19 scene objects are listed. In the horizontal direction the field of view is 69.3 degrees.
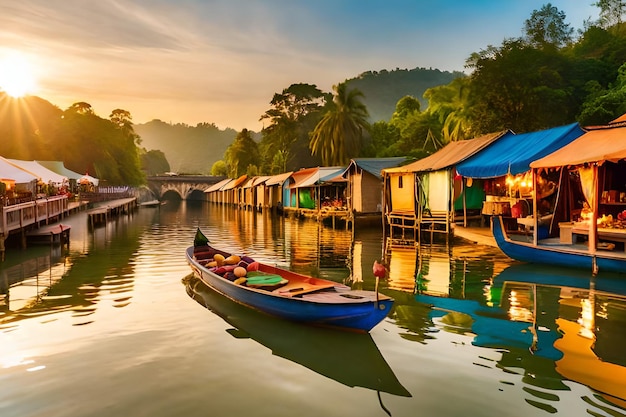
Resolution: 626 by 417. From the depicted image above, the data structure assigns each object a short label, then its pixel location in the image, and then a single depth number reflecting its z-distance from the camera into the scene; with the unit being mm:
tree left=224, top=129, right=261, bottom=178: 98375
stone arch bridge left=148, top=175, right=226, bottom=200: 112112
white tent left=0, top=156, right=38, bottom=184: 26427
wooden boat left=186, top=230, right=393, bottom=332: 9344
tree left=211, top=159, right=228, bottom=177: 137500
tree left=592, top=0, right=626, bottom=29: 64875
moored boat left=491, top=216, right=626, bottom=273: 14984
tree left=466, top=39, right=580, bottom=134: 41062
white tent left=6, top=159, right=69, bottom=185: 37003
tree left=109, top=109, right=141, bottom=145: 102012
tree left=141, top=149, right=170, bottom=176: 168712
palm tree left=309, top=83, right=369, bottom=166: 66375
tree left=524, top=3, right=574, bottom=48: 64125
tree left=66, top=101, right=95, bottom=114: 84438
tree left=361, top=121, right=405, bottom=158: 69750
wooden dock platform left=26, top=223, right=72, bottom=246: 24125
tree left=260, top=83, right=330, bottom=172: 86562
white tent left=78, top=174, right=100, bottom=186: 59562
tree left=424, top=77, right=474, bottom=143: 52250
